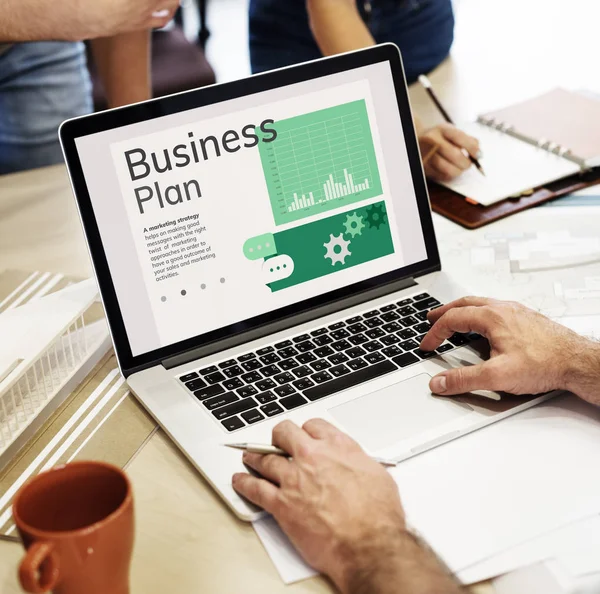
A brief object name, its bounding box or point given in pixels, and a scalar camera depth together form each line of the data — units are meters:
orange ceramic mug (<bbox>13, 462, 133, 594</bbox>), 0.55
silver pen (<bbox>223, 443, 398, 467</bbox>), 0.75
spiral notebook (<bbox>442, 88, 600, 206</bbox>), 1.33
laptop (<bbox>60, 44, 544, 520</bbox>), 0.85
